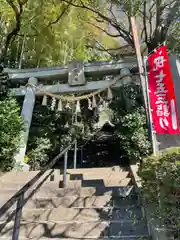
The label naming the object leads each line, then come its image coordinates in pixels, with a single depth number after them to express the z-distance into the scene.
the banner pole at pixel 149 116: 2.56
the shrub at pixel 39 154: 4.75
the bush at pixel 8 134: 4.01
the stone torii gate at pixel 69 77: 5.22
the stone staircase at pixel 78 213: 1.89
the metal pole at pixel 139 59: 2.98
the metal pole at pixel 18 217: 1.27
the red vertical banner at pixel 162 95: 3.03
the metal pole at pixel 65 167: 2.83
